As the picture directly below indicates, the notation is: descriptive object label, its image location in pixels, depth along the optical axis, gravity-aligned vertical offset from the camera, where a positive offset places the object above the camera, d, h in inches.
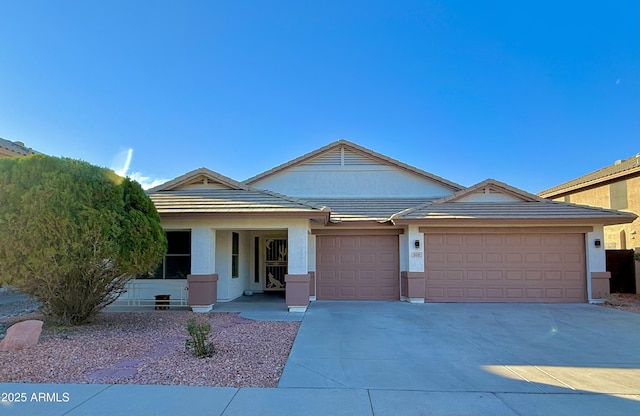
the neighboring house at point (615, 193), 663.1 +90.0
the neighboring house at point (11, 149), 610.2 +154.8
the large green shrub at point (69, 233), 269.7 +6.6
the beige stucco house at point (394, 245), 418.0 -6.5
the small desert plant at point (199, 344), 235.0 -64.6
